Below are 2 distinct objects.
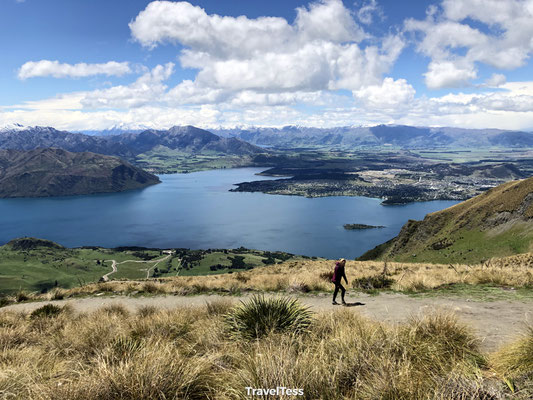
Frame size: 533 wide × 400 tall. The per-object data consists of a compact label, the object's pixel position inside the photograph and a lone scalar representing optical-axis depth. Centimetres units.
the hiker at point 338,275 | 1374
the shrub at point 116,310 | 1279
